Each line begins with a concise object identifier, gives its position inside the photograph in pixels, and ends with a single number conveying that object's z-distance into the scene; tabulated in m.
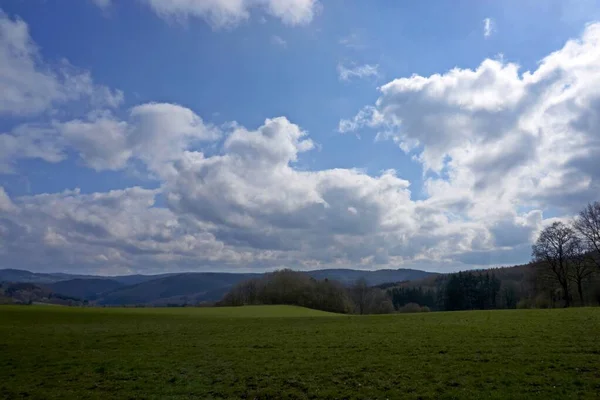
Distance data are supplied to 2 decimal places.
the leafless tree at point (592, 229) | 68.38
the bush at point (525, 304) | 91.06
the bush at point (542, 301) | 85.44
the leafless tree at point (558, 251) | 73.00
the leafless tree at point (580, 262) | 71.75
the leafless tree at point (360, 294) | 144.62
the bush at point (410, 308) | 147.39
